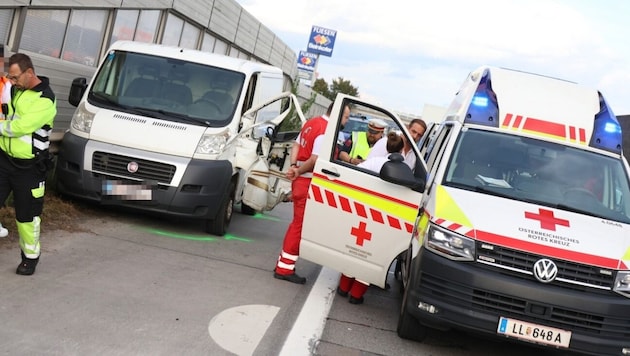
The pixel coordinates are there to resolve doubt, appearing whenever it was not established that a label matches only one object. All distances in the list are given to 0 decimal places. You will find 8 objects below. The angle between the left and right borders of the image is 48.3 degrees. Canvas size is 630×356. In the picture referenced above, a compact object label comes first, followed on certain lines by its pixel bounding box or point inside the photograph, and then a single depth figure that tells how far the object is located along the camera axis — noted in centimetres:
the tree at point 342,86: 9144
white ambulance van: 519
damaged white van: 820
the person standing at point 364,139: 961
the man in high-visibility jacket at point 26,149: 562
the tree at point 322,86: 8688
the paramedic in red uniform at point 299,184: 720
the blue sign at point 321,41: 7194
